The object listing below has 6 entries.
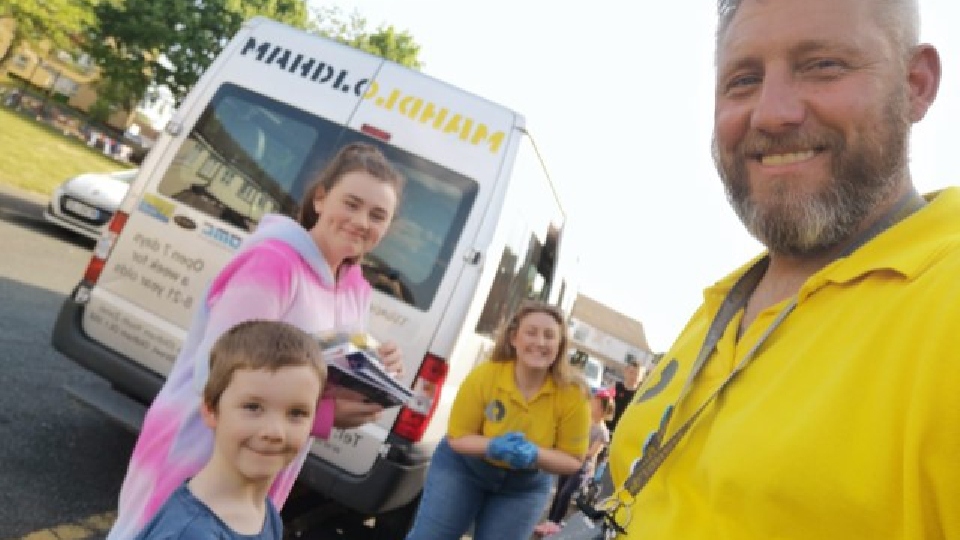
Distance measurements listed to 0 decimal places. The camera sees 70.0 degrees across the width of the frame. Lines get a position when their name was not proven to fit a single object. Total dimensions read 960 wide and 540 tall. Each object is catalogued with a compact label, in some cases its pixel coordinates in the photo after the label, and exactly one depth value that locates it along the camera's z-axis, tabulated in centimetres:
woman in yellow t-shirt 339
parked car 1064
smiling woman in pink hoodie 188
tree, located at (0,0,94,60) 2300
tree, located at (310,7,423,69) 3388
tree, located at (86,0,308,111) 3241
